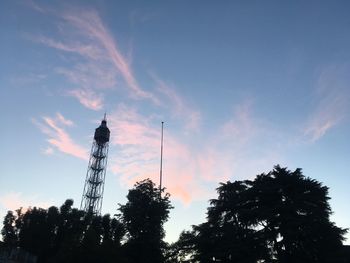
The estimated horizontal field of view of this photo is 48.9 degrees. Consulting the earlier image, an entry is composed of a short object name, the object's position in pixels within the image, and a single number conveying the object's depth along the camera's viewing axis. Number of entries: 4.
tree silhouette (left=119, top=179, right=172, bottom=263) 40.75
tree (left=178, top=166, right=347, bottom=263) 32.56
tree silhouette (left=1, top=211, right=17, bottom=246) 47.88
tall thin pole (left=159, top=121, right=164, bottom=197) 45.22
